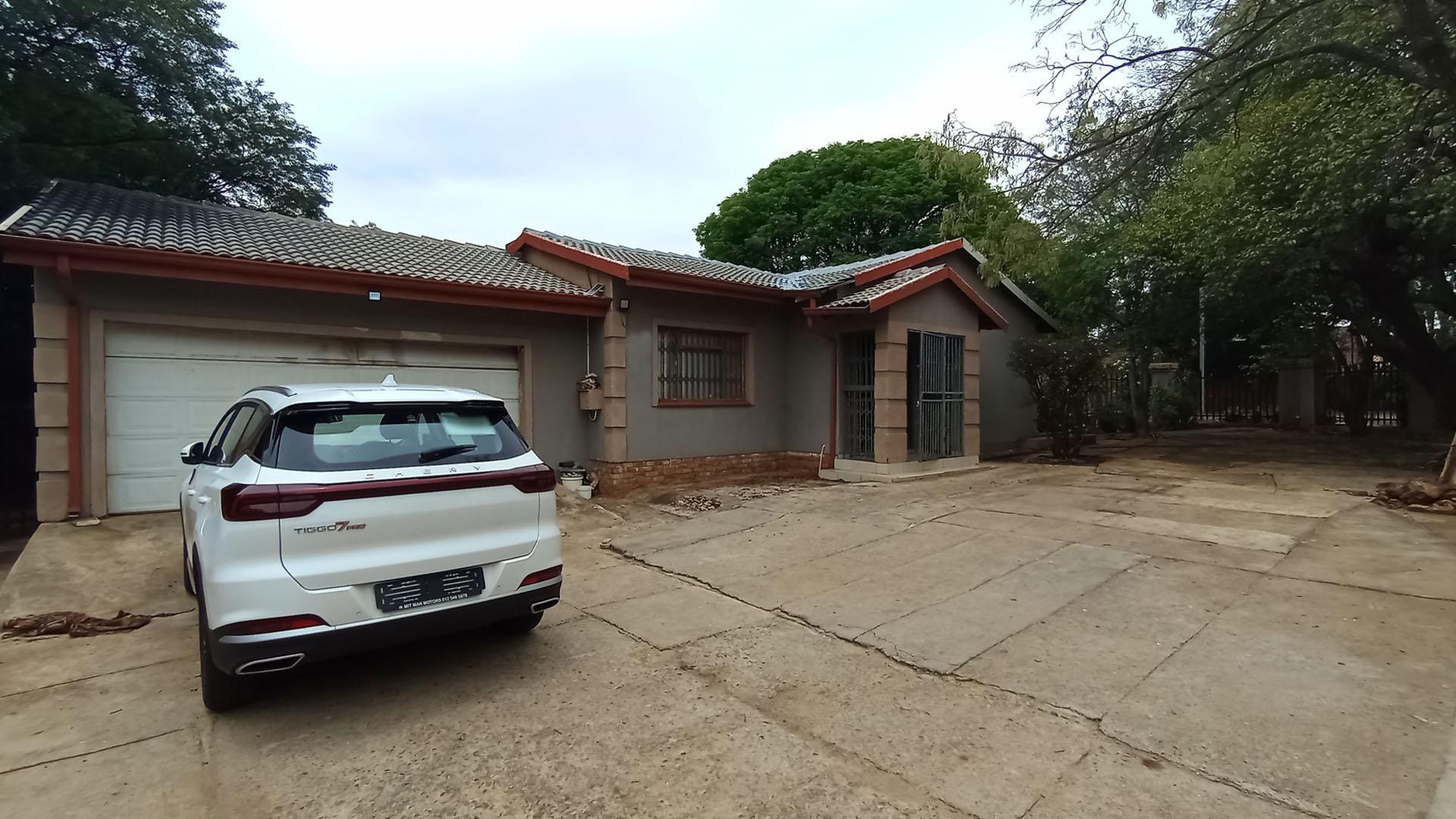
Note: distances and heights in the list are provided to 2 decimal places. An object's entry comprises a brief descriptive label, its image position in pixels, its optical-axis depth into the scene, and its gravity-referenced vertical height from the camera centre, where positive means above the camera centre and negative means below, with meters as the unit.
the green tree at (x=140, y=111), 10.85 +5.29
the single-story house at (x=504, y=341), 7.36 +0.87
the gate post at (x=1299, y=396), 18.28 +0.27
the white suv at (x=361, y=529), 3.22 -0.59
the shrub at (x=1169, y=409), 19.61 -0.06
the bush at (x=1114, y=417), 18.16 -0.28
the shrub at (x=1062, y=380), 12.09 +0.46
